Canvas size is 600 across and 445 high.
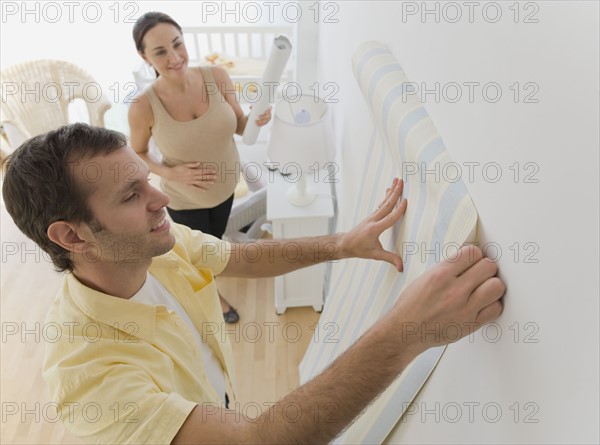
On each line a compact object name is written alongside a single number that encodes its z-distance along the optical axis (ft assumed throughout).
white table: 7.10
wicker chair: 9.59
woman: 5.90
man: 2.54
